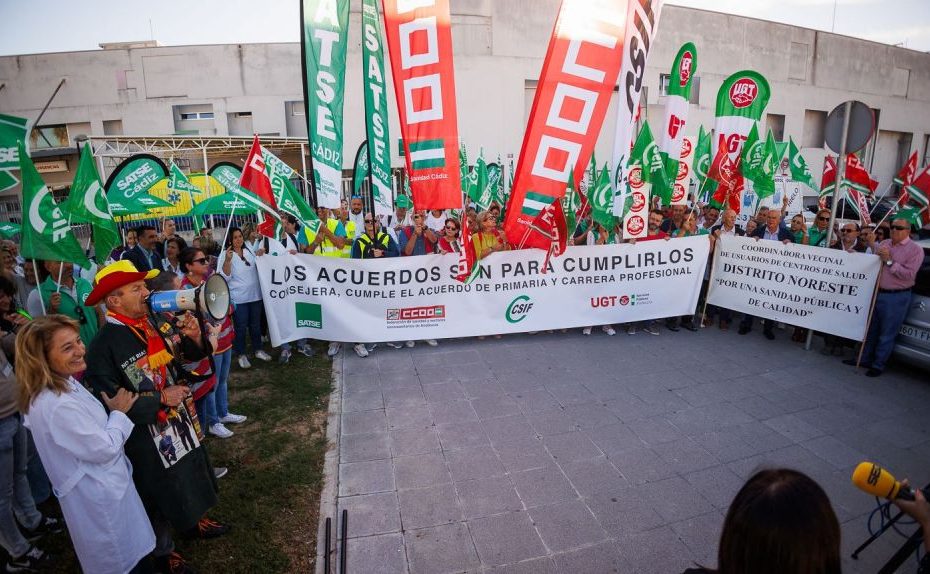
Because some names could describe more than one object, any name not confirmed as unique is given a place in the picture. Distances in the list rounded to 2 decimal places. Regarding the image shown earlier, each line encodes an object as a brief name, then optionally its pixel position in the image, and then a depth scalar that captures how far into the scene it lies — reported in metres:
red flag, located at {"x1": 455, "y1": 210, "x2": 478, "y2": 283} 6.54
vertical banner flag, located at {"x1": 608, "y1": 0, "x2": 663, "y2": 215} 5.39
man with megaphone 2.70
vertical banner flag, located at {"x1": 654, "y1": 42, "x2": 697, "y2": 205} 7.20
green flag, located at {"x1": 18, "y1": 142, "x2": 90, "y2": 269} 4.22
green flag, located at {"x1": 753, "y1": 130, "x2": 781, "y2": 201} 8.23
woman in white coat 2.28
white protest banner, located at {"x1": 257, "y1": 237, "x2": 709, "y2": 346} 6.71
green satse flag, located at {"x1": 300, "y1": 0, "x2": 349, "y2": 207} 5.82
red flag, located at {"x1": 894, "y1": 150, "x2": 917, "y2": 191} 7.86
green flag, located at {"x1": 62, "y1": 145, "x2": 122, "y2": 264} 5.03
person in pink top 5.63
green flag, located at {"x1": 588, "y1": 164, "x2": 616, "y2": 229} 7.88
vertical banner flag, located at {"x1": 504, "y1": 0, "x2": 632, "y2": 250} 5.11
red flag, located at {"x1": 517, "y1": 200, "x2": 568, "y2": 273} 6.11
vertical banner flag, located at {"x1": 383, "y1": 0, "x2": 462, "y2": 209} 5.39
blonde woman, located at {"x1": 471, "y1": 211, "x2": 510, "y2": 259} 7.05
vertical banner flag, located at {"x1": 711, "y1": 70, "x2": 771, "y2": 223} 7.46
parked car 5.60
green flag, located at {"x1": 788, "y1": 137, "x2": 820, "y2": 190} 11.12
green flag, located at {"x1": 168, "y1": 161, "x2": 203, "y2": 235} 8.48
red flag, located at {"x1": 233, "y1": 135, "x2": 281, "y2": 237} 5.82
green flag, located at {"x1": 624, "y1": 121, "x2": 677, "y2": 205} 7.61
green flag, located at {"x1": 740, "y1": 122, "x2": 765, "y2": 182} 8.17
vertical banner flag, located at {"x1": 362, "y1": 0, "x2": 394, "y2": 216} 6.09
